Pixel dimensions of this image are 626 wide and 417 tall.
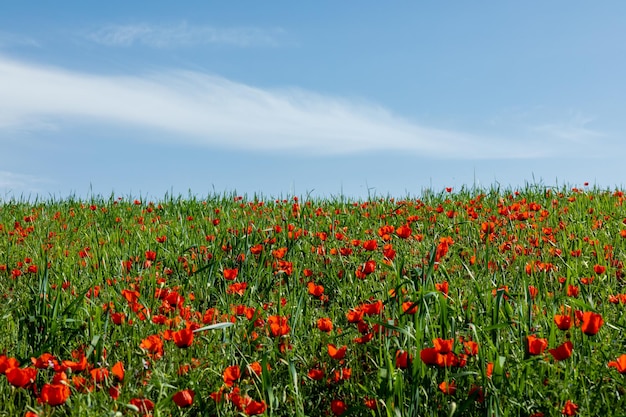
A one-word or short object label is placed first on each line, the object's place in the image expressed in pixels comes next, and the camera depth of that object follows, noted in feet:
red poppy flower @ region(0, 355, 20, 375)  8.96
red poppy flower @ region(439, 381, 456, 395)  8.53
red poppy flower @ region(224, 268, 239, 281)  13.17
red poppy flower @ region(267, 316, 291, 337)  10.12
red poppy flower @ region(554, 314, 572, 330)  9.39
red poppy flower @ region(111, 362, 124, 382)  8.74
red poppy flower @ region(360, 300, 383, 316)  10.15
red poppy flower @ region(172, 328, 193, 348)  9.26
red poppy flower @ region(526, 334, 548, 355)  8.59
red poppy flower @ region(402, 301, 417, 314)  9.79
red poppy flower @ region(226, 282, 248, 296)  12.85
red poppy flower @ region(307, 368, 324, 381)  9.43
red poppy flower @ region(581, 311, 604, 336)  8.89
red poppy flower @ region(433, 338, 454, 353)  8.46
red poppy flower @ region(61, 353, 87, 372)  8.98
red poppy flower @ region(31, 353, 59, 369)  9.64
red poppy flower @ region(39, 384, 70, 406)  8.11
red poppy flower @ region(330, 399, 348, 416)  8.57
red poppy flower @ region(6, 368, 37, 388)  8.49
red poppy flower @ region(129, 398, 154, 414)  8.27
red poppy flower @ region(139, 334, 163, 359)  9.67
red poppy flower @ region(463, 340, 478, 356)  9.11
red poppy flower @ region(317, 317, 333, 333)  10.72
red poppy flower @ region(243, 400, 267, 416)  7.98
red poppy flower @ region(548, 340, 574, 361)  8.17
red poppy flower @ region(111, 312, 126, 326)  11.23
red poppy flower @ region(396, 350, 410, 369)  8.77
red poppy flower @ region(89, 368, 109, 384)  8.87
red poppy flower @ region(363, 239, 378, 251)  14.06
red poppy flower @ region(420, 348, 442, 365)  8.36
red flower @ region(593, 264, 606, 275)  13.23
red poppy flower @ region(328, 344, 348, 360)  9.46
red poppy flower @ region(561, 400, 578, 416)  7.91
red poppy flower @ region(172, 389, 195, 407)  8.20
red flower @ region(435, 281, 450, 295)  11.42
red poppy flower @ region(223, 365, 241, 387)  8.75
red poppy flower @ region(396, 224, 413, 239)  14.46
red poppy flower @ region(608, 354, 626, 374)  8.05
